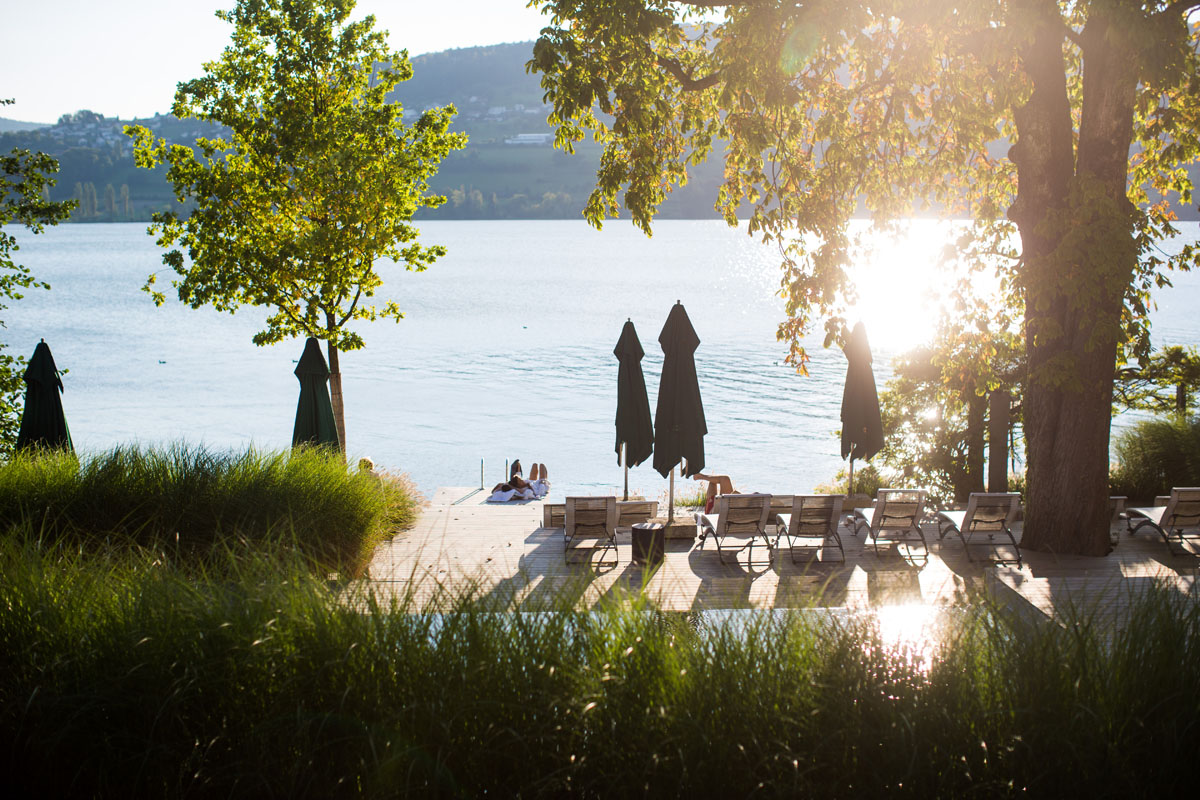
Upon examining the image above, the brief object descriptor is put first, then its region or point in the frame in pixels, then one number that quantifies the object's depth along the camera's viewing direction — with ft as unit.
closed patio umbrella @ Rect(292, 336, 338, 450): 42.98
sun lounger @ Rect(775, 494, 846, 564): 34.14
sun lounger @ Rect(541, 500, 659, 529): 37.63
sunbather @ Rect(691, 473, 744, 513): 55.21
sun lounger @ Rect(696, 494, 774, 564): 34.37
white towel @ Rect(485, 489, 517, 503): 63.52
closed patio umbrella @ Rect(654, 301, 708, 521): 38.63
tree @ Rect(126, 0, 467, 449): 54.24
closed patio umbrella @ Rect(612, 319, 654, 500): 40.81
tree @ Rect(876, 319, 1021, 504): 66.69
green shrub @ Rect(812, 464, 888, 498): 63.36
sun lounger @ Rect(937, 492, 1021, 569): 34.78
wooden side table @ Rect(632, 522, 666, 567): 33.68
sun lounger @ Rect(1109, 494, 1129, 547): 37.21
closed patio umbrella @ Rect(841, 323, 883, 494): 41.81
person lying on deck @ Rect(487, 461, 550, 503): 63.77
